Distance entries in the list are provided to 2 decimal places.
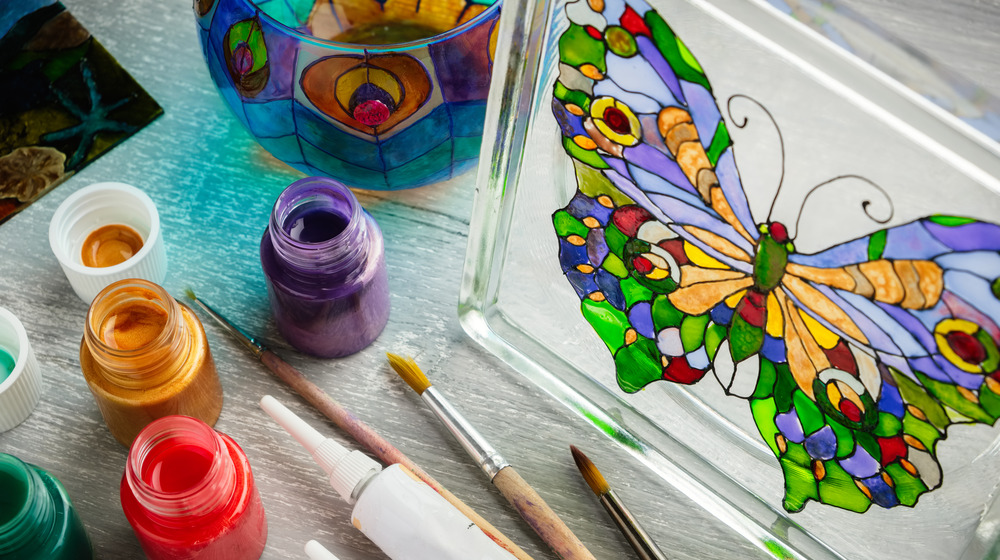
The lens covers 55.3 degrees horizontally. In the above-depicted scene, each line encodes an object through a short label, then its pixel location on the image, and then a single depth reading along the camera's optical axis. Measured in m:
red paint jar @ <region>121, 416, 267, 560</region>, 0.45
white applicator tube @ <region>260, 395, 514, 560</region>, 0.50
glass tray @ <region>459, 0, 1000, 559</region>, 0.38
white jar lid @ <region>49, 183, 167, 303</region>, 0.57
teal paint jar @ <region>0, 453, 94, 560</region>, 0.44
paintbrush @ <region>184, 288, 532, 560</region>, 0.52
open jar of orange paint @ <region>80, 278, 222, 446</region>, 0.49
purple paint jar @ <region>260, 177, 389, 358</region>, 0.52
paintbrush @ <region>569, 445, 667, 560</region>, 0.53
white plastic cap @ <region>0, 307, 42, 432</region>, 0.53
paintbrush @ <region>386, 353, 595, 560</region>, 0.52
